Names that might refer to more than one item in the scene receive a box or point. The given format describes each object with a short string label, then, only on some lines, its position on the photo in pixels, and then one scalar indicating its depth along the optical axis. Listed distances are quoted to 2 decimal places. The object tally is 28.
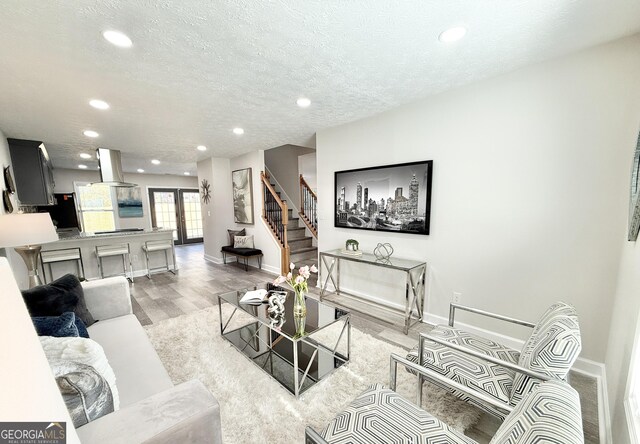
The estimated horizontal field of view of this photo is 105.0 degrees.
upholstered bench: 5.07
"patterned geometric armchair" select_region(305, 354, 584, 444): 0.68
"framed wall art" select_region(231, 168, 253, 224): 5.38
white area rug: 1.56
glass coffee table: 1.96
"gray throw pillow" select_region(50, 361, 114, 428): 0.95
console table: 2.67
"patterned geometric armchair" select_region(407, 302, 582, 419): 1.14
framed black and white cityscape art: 2.78
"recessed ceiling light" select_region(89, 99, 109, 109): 2.50
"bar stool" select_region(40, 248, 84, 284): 3.85
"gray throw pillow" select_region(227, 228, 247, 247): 5.63
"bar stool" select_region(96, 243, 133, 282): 4.32
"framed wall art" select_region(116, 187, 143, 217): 7.39
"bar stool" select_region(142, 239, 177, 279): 4.80
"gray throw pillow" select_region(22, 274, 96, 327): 1.65
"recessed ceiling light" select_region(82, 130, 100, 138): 3.47
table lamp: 2.02
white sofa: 0.88
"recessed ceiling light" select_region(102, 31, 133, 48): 1.53
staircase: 4.77
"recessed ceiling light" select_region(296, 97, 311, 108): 2.57
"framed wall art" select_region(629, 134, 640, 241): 1.35
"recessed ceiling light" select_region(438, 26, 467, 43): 1.55
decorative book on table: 2.44
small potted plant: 3.36
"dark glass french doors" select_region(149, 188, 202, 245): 8.20
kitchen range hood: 4.44
